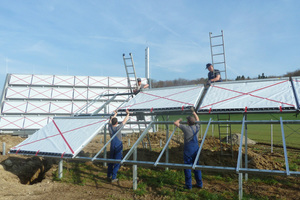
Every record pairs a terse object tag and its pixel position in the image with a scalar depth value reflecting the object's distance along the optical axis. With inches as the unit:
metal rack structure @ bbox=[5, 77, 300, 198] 303.6
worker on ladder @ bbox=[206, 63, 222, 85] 439.7
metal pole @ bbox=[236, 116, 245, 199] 256.2
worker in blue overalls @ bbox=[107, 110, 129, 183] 340.5
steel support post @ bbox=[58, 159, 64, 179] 353.1
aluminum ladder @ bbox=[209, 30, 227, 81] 468.1
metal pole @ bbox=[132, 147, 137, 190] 303.9
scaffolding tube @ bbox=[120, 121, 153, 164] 283.5
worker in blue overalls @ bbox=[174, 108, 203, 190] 297.8
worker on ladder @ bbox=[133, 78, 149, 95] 490.9
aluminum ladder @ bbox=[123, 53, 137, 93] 499.0
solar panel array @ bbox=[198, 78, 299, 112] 311.4
